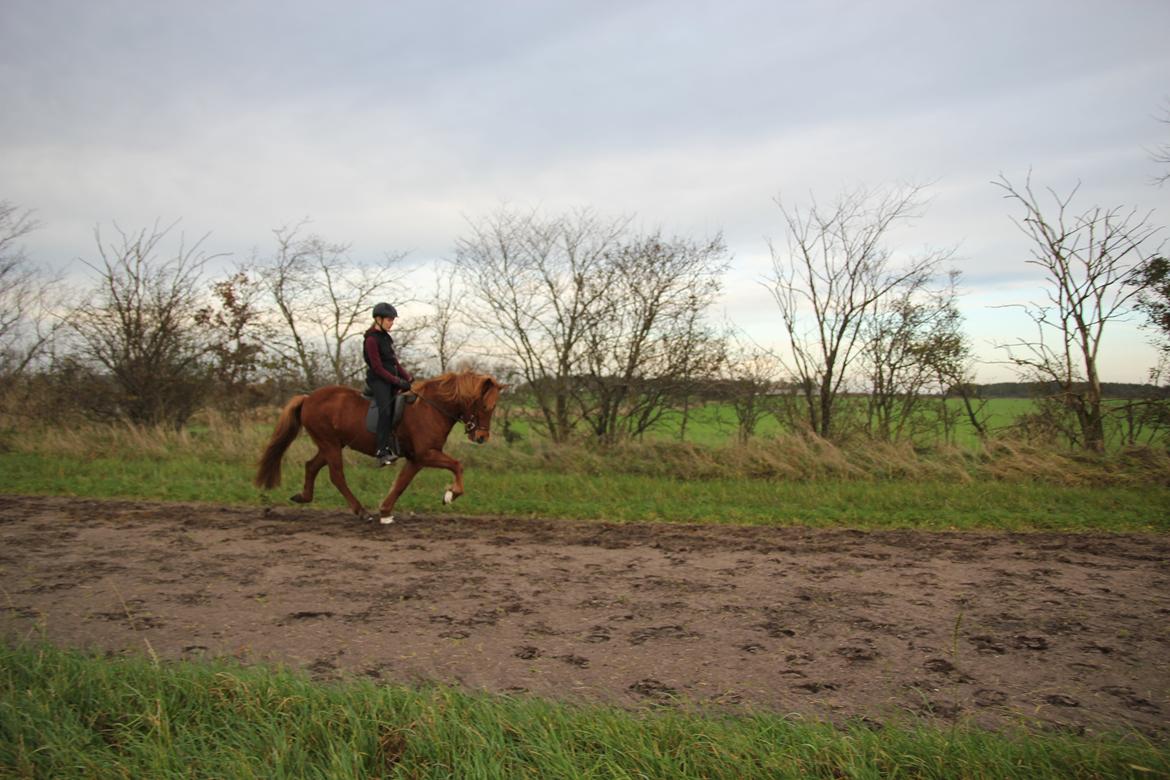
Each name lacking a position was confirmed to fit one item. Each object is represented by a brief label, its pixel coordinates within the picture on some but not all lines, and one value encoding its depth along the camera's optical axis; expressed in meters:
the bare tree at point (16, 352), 20.92
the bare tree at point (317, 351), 18.81
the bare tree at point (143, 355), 18.53
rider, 9.30
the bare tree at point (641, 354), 15.26
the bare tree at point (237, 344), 19.95
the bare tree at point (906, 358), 15.96
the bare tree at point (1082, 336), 13.37
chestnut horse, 9.60
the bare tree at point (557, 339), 15.50
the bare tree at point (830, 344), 15.52
